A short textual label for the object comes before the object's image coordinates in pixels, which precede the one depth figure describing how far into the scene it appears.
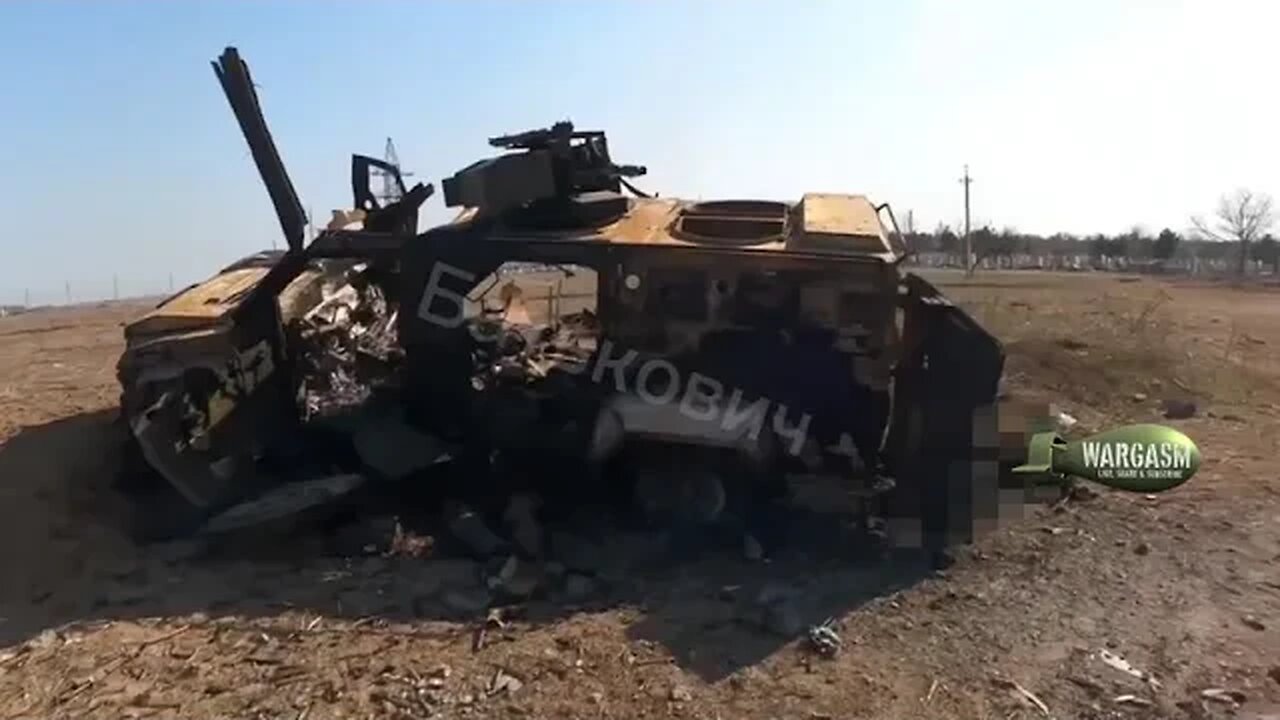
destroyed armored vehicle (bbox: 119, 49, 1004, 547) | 6.36
